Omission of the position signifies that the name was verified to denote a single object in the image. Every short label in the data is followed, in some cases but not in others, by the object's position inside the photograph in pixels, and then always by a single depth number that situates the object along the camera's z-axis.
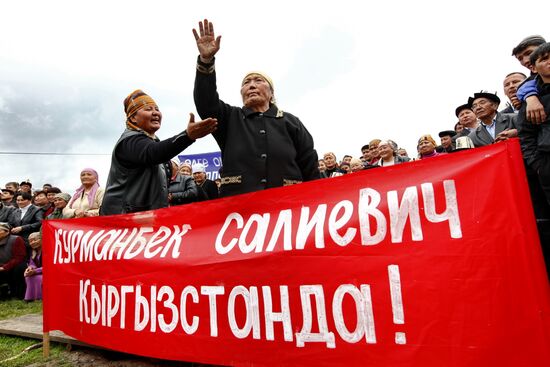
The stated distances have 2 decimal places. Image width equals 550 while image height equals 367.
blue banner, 11.59
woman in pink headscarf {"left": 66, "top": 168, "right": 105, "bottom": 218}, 4.56
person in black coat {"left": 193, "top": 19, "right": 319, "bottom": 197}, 2.46
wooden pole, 3.17
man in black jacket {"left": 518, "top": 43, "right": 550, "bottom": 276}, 2.38
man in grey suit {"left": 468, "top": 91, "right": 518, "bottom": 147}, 3.68
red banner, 1.53
